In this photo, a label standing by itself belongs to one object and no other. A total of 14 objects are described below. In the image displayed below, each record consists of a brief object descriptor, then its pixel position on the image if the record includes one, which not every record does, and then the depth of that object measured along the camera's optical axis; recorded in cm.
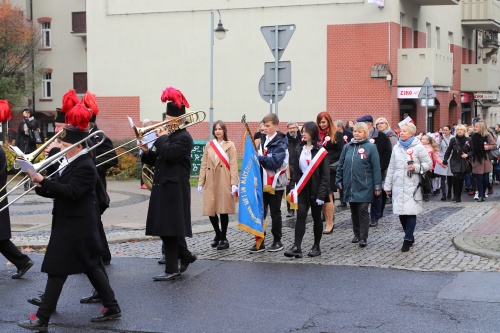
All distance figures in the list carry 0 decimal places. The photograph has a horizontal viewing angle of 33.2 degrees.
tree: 4519
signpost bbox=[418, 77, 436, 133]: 2402
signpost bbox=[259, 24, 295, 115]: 1570
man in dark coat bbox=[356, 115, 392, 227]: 1396
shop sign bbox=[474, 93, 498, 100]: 4225
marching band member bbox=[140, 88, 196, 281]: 899
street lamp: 2892
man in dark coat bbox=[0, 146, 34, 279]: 928
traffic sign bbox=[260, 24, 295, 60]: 1567
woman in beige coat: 1136
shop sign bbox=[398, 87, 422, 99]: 3312
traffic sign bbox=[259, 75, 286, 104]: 1633
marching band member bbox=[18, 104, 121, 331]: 710
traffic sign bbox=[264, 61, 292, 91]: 1603
